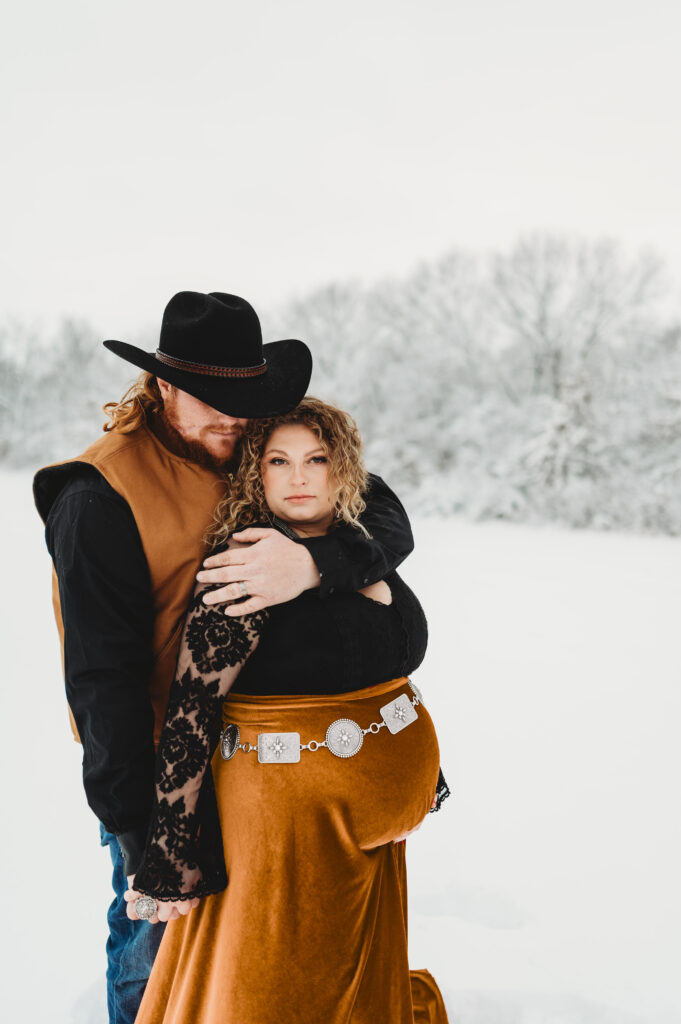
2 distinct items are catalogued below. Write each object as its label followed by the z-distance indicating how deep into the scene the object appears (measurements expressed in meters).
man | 1.41
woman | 1.41
